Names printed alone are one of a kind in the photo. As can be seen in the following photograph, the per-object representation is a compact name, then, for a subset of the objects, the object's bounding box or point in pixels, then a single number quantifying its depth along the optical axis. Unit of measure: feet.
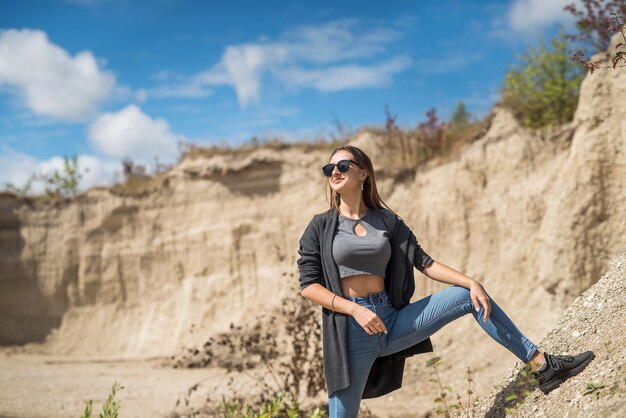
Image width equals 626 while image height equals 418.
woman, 11.78
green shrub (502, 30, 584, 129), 34.91
